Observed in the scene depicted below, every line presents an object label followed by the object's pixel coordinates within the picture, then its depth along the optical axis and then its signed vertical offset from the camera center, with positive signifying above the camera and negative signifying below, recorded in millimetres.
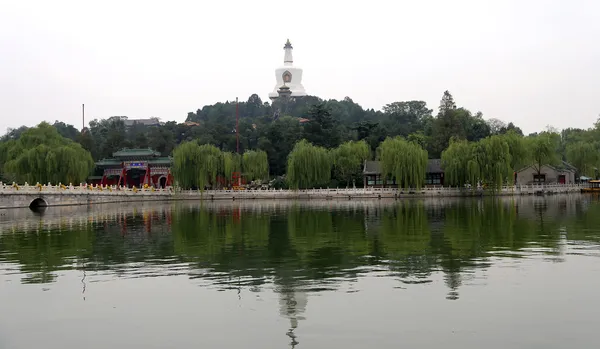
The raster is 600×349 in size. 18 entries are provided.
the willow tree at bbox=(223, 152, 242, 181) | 59562 +2510
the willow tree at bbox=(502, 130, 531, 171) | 54062 +2785
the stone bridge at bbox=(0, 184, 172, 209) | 43688 -62
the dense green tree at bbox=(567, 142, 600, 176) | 67375 +2465
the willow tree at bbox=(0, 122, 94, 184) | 51812 +2817
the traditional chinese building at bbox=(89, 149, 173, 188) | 71750 +2884
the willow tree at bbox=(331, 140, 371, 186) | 60812 +2693
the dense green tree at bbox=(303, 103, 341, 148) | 73375 +6840
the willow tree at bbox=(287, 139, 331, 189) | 56812 +1856
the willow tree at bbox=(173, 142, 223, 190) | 57781 +2433
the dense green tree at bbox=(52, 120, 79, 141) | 112500 +11917
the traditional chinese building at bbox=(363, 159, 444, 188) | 60688 +978
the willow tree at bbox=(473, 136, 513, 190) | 50812 +1631
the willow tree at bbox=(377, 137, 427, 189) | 52438 +1832
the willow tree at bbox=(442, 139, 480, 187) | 51375 +1513
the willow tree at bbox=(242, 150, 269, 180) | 63625 +2573
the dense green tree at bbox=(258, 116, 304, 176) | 72688 +5195
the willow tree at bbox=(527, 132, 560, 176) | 57469 +2869
